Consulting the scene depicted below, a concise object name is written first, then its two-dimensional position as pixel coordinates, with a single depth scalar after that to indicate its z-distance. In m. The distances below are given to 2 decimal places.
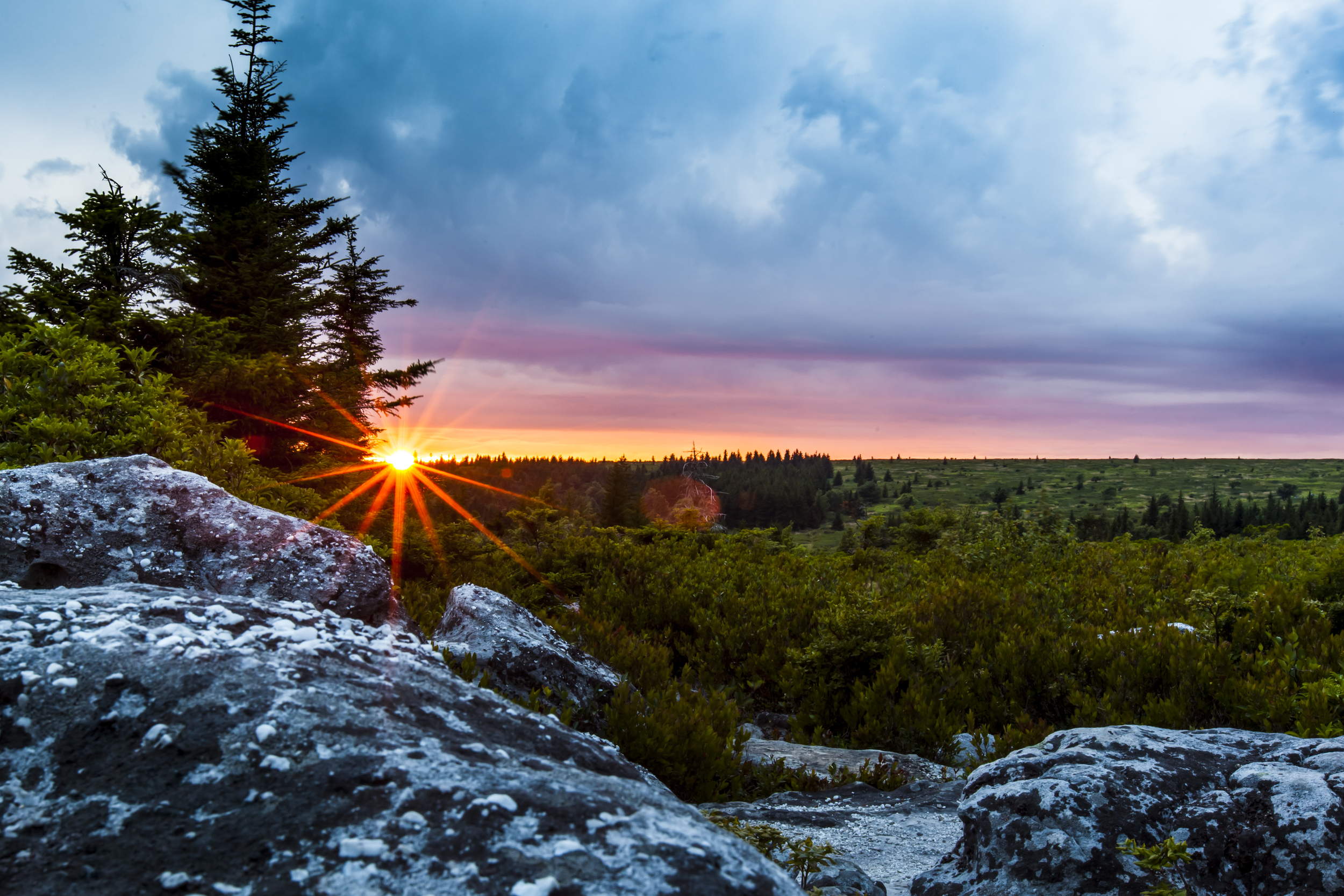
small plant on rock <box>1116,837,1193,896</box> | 2.92
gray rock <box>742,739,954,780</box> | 6.30
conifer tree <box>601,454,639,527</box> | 74.00
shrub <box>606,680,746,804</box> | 5.37
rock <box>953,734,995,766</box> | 6.83
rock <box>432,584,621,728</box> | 6.03
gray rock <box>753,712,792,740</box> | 8.68
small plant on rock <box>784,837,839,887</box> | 3.39
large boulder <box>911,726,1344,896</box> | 3.09
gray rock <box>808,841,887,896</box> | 3.49
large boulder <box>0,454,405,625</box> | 4.80
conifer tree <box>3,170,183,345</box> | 19.50
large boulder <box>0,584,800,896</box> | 1.83
